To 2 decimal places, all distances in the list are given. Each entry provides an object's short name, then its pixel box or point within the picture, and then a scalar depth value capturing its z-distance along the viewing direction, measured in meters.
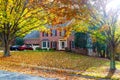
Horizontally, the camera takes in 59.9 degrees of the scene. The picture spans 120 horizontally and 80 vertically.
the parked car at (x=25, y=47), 20.48
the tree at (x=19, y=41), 22.99
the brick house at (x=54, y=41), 19.87
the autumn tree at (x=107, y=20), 9.26
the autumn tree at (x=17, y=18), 11.99
